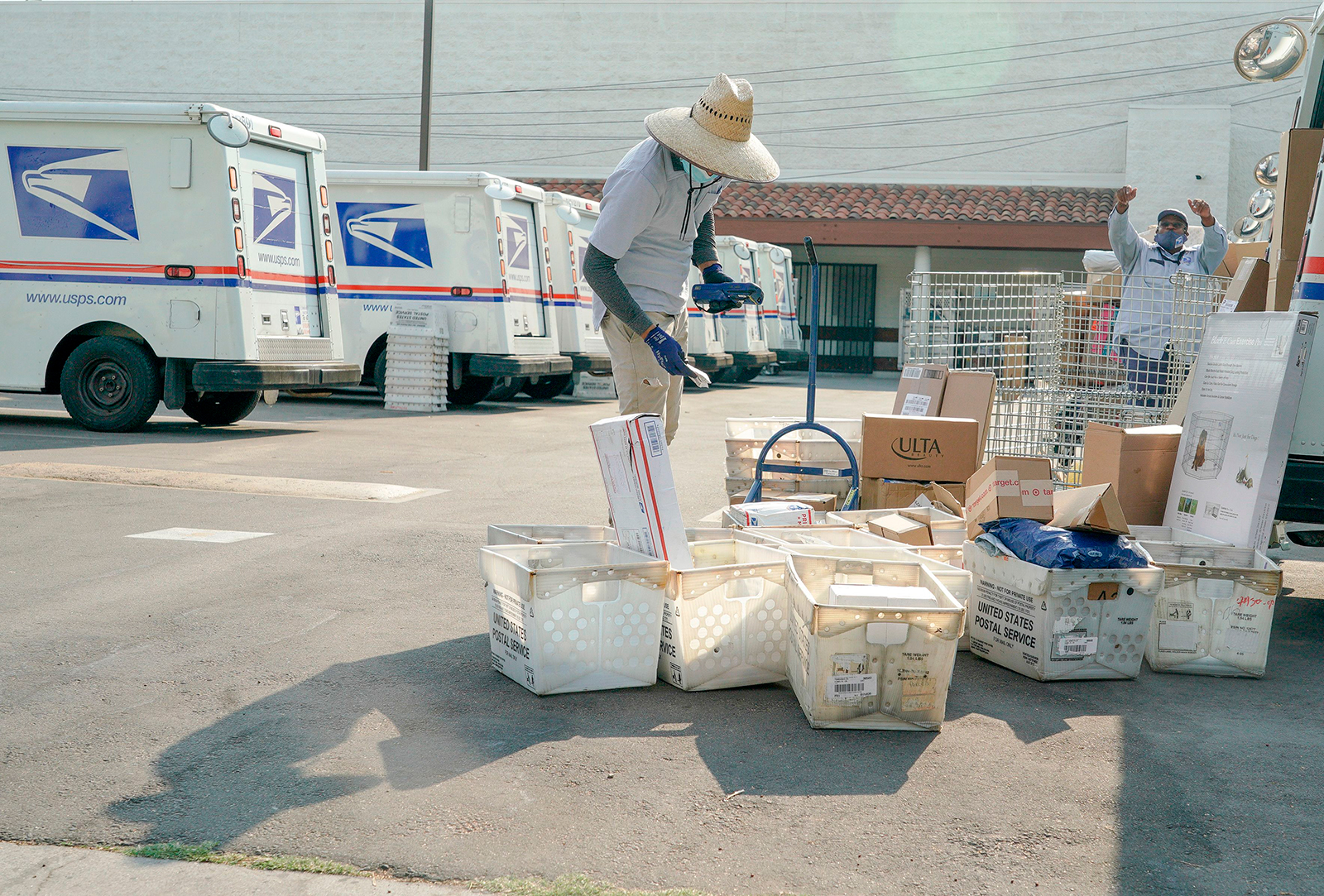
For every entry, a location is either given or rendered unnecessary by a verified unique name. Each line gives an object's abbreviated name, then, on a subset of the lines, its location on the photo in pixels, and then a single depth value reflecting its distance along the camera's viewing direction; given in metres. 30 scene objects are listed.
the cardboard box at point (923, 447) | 5.62
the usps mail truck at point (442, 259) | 13.34
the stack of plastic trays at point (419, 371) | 13.26
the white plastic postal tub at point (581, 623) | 3.53
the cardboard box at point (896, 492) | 5.62
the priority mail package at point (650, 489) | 3.69
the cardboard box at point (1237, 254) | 7.63
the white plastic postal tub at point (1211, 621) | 4.05
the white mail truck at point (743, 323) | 19.95
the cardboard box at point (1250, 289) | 5.94
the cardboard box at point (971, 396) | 6.17
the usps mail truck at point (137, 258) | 9.74
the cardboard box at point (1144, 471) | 5.16
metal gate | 28.83
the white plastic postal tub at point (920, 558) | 3.83
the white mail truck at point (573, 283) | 14.83
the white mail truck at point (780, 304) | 22.22
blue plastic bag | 3.88
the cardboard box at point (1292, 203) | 5.45
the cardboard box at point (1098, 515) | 3.96
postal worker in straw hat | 4.26
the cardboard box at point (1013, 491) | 4.44
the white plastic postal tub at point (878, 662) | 3.31
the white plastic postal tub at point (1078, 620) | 3.84
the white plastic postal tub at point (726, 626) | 3.65
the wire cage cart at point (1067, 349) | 6.73
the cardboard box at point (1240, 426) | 4.54
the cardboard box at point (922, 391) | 6.50
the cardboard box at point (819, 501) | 5.38
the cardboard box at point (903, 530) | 4.53
